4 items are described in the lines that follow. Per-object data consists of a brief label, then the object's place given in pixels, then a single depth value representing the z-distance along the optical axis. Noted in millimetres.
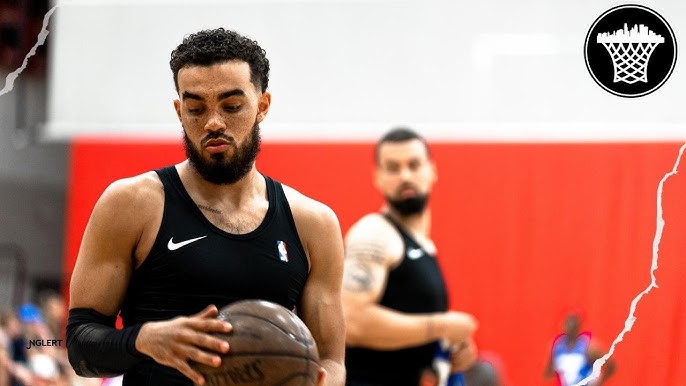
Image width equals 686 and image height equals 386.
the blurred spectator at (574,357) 11961
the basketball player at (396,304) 8695
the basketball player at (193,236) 4488
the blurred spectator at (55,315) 13320
